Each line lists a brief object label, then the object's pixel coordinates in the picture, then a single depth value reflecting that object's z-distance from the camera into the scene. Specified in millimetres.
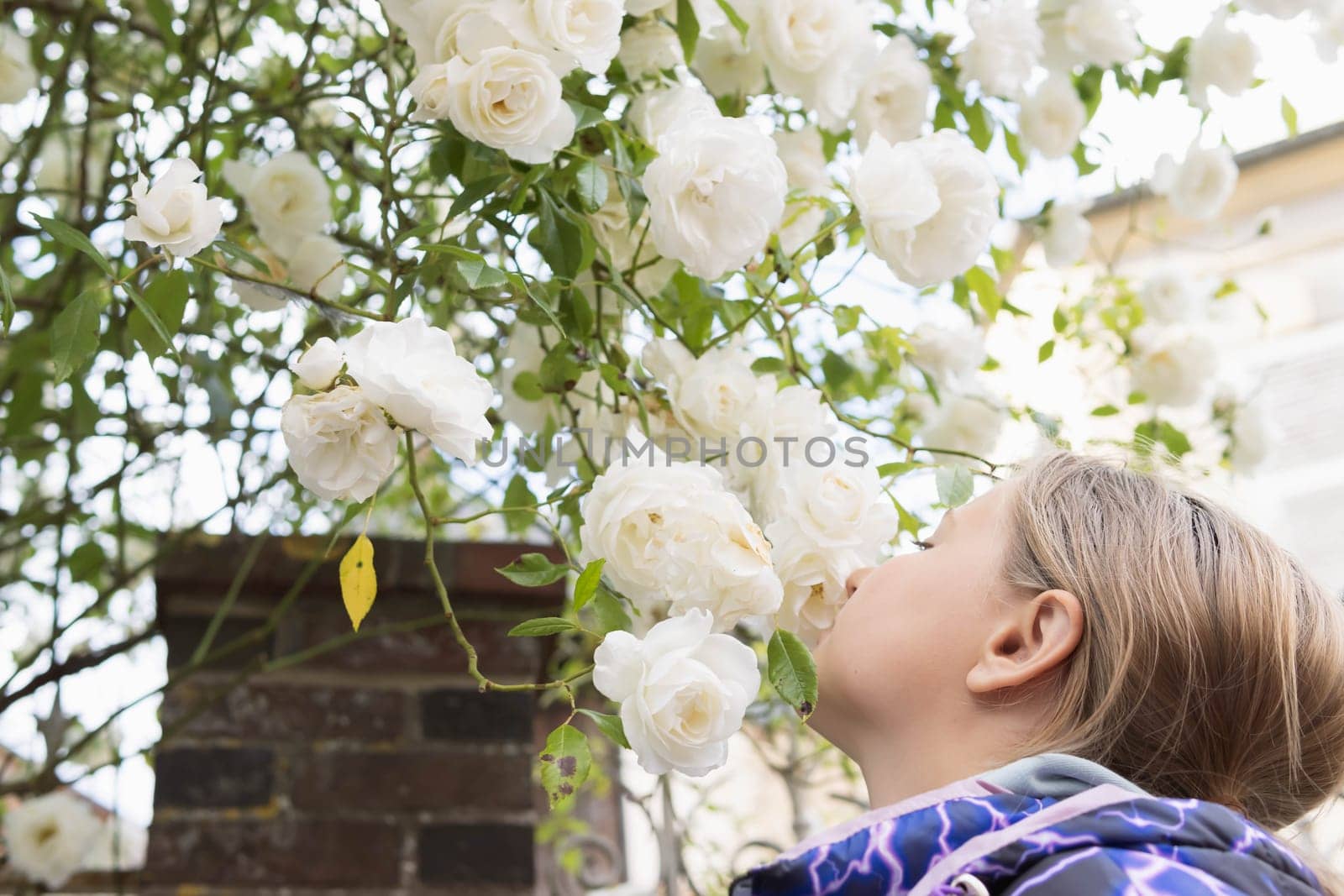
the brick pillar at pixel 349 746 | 1378
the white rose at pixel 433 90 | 842
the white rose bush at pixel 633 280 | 766
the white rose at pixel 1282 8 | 1241
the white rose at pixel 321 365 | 720
